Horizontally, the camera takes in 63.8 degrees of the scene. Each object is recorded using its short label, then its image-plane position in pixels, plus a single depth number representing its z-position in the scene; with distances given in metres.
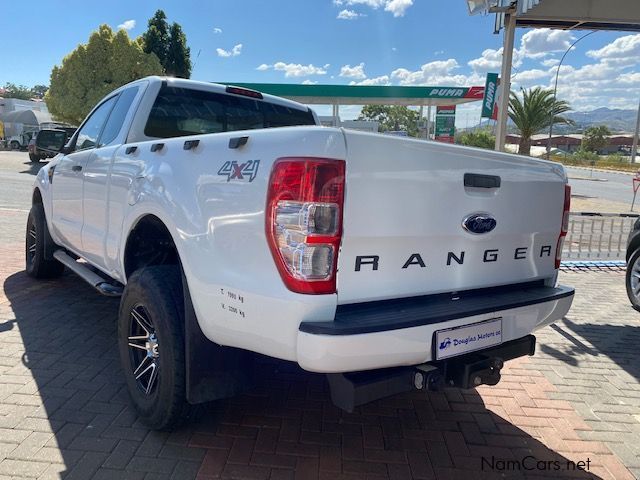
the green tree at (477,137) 38.46
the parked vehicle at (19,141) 37.16
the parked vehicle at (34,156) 23.58
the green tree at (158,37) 31.11
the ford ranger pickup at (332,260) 2.10
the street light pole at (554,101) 27.52
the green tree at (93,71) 25.45
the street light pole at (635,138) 47.85
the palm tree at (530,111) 27.42
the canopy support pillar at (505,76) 7.36
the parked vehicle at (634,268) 5.57
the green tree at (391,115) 58.64
